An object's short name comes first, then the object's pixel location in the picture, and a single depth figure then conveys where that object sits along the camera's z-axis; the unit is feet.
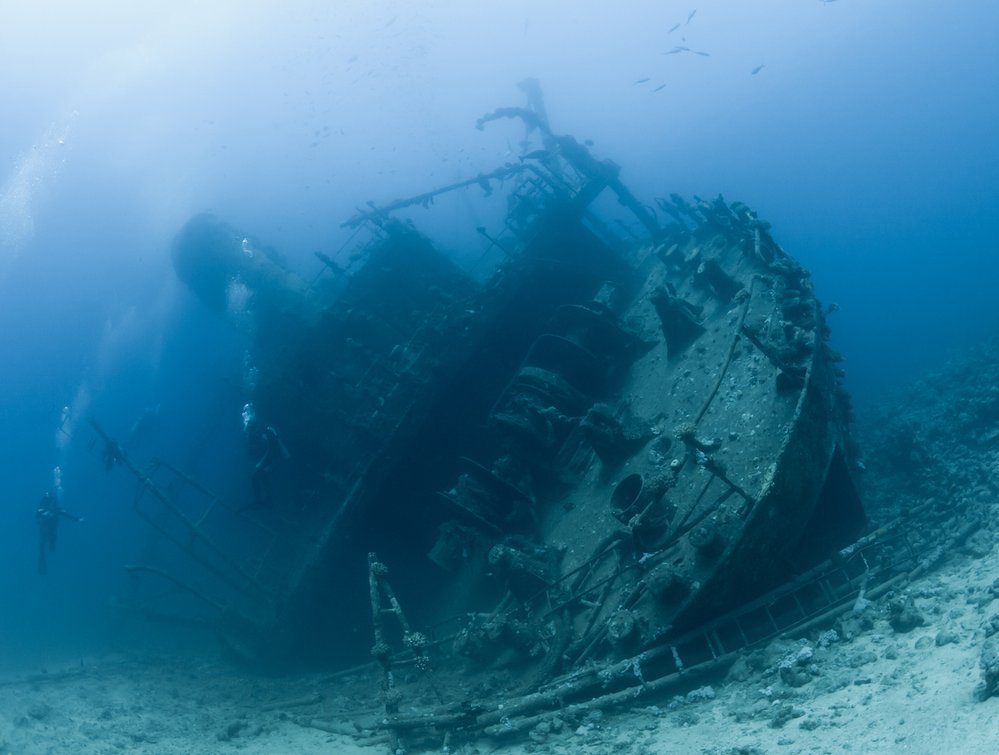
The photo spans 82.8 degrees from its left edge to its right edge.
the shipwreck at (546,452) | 20.81
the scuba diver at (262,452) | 41.22
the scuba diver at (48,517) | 61.82
